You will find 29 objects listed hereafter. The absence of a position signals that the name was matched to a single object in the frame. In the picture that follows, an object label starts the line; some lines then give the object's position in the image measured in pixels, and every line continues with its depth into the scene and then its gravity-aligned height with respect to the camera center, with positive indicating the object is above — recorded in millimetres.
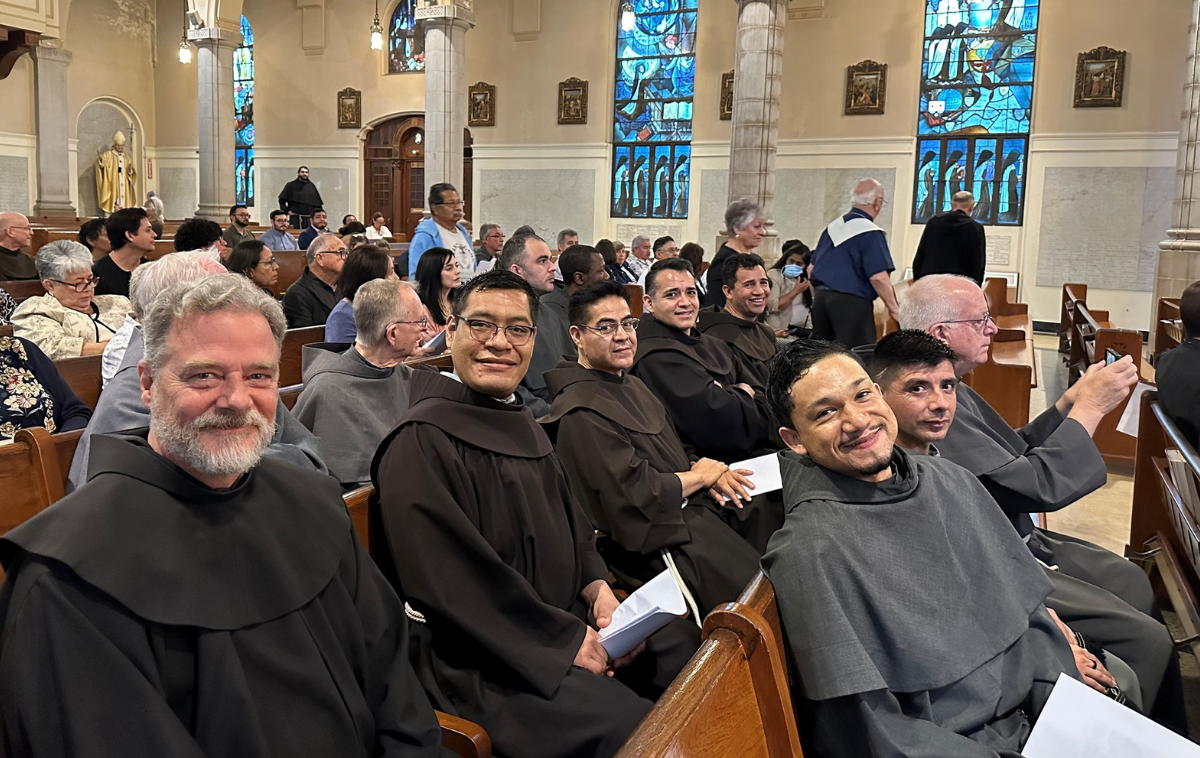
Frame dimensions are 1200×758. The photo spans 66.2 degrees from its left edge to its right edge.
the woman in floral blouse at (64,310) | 4535 -401
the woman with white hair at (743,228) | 6484 +137
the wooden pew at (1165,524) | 3199 -1078
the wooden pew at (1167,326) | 6844 -530
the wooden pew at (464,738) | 1830 -985
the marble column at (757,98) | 11242 +1822
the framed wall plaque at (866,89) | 13703 +2401
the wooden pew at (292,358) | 4680 -619
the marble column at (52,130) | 16288 +1805
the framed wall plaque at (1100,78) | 12438 +2405
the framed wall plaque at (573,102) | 15789 +2417
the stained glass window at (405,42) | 17438 +3713
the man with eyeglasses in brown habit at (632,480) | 2910 -762
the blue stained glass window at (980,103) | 13164 +2170
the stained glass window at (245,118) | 19203 +2450
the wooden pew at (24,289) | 5953 -390
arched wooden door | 17922 +1299
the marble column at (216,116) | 15734 +2019
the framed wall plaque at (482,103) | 16547 +2460
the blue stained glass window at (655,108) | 15211 +2289
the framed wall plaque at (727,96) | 14570 +2376
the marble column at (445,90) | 12805 +2097
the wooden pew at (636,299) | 8852 -523
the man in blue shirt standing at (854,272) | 6277 -151
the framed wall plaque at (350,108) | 17938 +2503
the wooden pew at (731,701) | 1368 -706
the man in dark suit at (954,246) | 8117 +57
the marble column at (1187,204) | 10109 +602
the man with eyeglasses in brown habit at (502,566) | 2102 -796
